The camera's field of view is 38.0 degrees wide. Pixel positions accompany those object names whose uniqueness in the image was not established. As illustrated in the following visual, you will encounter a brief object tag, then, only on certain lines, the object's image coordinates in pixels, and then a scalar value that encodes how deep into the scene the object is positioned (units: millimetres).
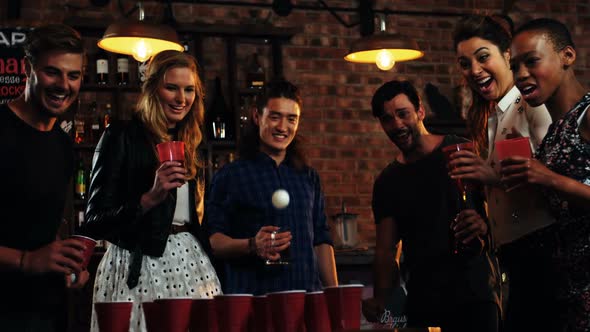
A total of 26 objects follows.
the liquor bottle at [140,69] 5924
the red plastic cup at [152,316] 1898
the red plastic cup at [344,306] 1894
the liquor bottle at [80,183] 6176
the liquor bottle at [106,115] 6302
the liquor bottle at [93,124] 6230
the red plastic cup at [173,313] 1874
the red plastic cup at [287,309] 1884
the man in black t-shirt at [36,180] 2314
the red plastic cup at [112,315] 1871
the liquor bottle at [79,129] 6184
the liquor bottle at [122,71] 6305
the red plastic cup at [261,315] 1918
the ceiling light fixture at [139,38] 4699
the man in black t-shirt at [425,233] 3084
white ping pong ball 3377
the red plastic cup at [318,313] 1912
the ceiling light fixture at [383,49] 5336
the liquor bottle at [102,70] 6281
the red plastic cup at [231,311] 1869
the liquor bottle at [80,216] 6124
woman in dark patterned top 2139
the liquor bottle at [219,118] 6457
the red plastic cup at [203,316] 1897
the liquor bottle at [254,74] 6703
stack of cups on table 1875
